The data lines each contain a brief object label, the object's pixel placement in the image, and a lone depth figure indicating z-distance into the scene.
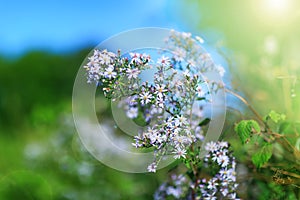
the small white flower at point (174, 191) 1.00
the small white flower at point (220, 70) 0.96
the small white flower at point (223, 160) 0.90
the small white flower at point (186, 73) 0.86
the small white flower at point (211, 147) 0.91
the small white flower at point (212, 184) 0.91
